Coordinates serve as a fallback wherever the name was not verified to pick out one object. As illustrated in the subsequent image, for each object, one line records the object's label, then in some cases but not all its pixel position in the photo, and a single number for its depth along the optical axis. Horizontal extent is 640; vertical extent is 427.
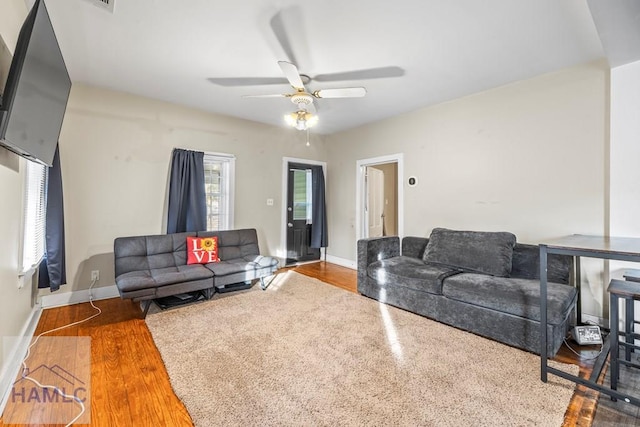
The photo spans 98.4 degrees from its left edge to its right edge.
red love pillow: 3.71
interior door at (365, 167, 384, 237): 5.43
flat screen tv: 1.36
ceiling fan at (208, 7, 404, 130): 2.29
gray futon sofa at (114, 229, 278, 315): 2.91
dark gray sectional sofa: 2.31
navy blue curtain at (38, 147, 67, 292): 3.05
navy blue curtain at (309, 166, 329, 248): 5.64
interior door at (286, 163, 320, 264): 5.41
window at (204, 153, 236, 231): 4.57
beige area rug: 1.61
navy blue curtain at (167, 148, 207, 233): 3.97
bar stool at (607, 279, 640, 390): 1.75
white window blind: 2.52
